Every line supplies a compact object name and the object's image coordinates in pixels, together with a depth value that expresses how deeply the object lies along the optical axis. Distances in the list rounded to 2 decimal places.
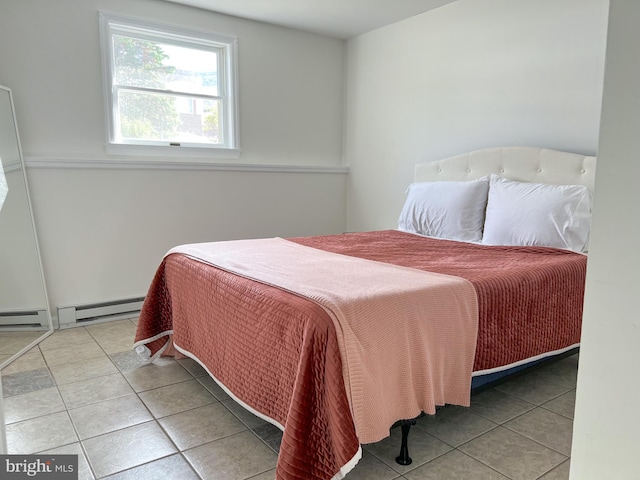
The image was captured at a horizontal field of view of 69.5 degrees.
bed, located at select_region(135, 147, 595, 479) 1.39
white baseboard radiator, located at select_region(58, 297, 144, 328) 3.15
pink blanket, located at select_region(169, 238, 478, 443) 1.41
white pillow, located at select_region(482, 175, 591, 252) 2.45
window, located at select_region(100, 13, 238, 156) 3.28
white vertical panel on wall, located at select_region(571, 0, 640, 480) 0.56
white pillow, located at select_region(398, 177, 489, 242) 2.94
